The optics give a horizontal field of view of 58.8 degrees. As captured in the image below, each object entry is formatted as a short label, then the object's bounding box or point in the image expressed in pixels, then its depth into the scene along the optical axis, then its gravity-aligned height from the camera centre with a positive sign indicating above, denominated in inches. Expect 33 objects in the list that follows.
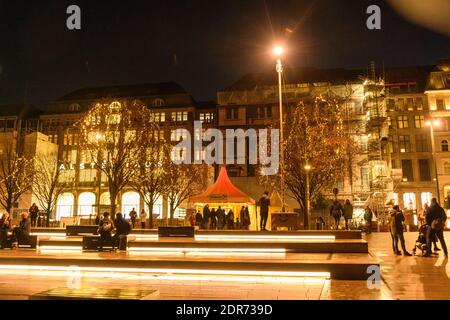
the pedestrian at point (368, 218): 1159.0 -9.6
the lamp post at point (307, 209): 985.6 +15.5
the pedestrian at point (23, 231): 620.5 -21.3
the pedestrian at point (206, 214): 1084.5 +4.9
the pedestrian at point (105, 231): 574.2 -20.8
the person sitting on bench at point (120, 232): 577.3 -22.4
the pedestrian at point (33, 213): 1063.6 +10.9
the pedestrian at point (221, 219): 1082.7 -8.9
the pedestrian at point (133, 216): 1159.4 +1.1
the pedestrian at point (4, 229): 629.9 -18.7
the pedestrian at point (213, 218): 1094.4 -6.0
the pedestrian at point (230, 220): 1115.3 -12.0
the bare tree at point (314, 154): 1285.7 +200.4
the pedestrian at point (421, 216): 756.8 -3.3
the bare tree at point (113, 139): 1181.7 +232.9
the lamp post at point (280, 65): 831.7 +330.0
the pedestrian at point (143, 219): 1220.7 -8.2
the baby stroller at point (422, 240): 559.3 -36.9
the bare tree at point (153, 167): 1388.0 +181.4
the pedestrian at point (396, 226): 580.4 -16.7
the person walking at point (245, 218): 1034.8 -6.3
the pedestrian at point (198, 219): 1167.0 -9.0
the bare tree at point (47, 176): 1755.7 +196.0
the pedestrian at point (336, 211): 917.8 +9.1
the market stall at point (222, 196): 1028.5 +50.6
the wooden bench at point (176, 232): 767.1 -30.5
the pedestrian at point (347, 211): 941.6 +9.0
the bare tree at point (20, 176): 1665.8 +178.1
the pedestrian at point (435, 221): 538.9 -9.2
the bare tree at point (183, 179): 1619.1 +160.8
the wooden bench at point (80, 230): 831.7 -27.6
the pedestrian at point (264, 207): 822.0 +17.2
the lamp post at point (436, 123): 2186.3 +501.5
